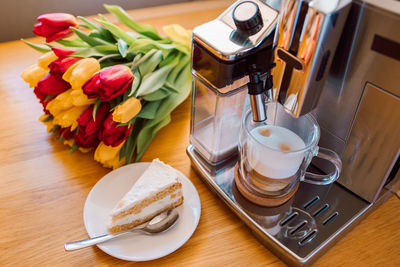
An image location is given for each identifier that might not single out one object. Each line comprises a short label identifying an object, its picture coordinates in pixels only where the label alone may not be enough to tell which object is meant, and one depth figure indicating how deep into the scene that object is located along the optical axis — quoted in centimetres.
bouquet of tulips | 57
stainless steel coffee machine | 38
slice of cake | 53
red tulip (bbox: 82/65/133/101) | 55
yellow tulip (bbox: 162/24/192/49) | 76
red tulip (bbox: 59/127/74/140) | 63
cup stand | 53
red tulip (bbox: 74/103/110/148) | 59
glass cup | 48
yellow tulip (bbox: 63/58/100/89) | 56
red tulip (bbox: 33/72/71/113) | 60
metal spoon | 50
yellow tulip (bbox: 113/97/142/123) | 56
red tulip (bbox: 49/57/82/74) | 59
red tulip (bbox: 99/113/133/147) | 58
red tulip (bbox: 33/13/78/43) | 66
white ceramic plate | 51
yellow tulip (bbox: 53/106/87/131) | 60
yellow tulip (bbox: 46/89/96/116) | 58
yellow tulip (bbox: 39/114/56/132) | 66
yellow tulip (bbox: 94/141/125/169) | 60
